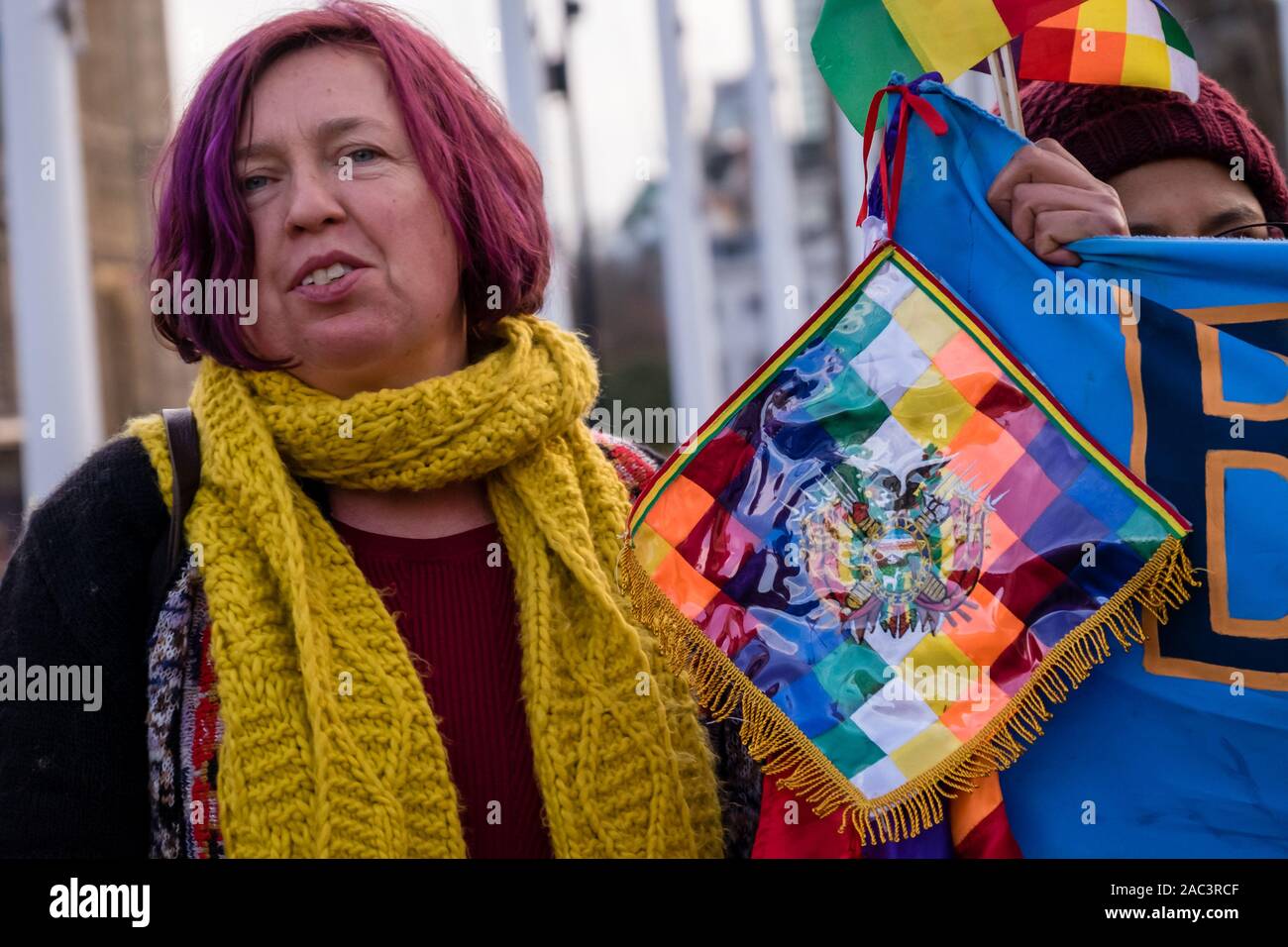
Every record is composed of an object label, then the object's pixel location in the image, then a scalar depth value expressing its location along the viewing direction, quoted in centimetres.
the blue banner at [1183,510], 193
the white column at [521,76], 426
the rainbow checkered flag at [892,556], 194
